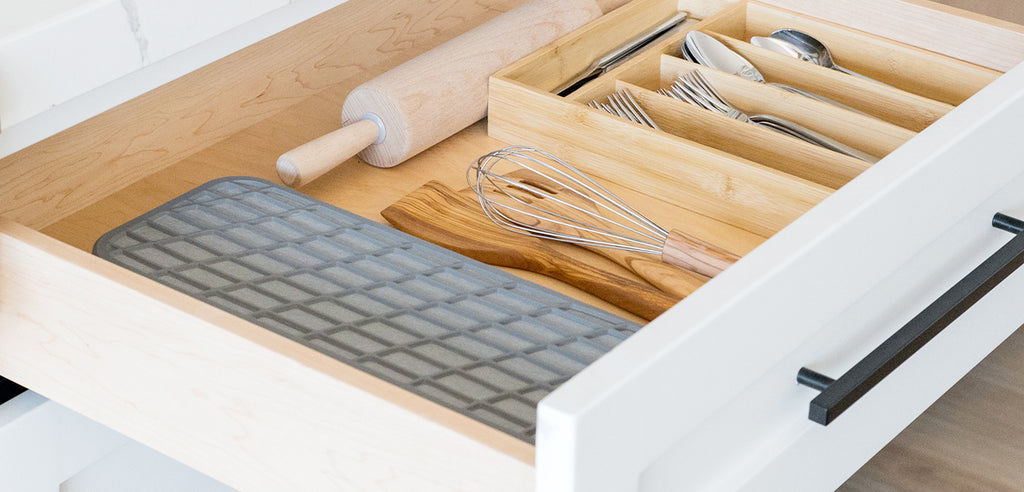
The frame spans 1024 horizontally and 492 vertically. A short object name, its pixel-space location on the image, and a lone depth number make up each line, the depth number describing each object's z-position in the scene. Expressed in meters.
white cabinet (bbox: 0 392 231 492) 1.89
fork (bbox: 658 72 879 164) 2.05
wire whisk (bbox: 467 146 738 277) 1.91
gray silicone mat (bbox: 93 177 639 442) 1.78
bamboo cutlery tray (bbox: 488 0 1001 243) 1.99
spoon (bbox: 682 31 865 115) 2.17
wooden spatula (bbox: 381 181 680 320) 1.88
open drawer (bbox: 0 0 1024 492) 1.62
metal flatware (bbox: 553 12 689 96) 2.18
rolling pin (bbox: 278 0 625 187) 2.01
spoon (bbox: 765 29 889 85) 2.22
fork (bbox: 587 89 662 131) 2.08
